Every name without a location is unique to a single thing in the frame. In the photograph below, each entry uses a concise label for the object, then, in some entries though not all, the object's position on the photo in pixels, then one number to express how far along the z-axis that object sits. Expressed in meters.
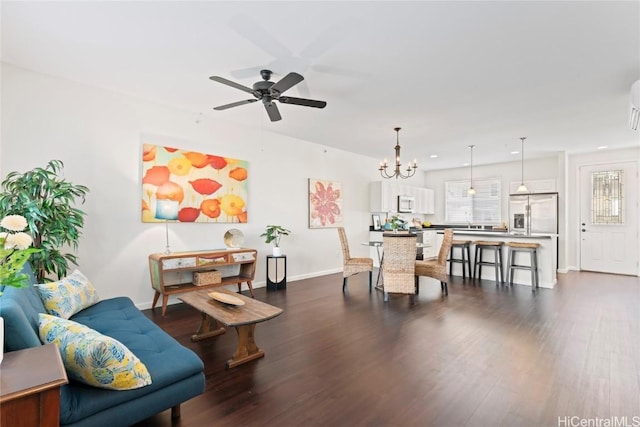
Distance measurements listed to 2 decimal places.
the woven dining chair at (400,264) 4.44
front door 6.55
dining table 5.02
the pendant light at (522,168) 5.86
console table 3.86
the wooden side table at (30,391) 1.07
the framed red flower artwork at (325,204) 6.23
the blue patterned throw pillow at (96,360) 1.45
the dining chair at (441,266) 4.85
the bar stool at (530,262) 5.29
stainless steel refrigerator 7.37
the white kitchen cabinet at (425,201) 8.87
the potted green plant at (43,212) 2.77
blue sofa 1.39
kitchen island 5.36
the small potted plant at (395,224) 5.24
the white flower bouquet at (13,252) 1.23
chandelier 5.04
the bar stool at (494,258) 5.72
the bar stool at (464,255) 6.11
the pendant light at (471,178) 8.56
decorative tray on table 2.72
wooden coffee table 2.43
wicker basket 4.19
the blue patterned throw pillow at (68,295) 2.34
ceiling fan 2.89
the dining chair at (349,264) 5.12
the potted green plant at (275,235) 5.16
